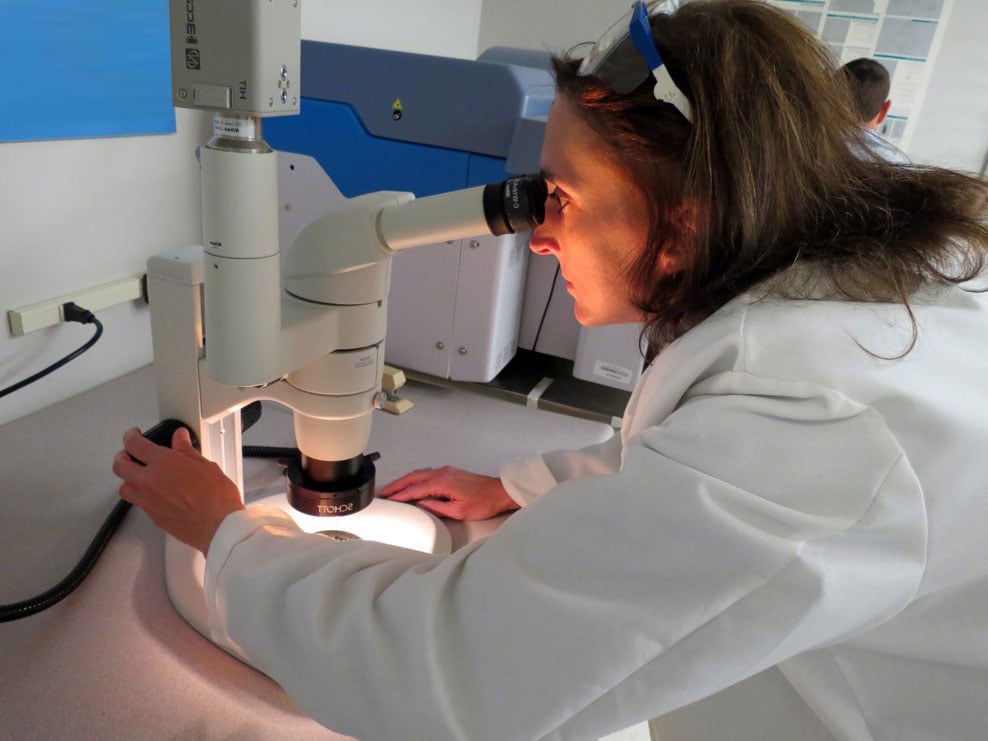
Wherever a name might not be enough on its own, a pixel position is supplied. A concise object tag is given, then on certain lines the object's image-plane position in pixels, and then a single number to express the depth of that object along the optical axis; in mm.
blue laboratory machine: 898
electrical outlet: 896
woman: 389
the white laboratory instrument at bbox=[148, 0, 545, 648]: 408
